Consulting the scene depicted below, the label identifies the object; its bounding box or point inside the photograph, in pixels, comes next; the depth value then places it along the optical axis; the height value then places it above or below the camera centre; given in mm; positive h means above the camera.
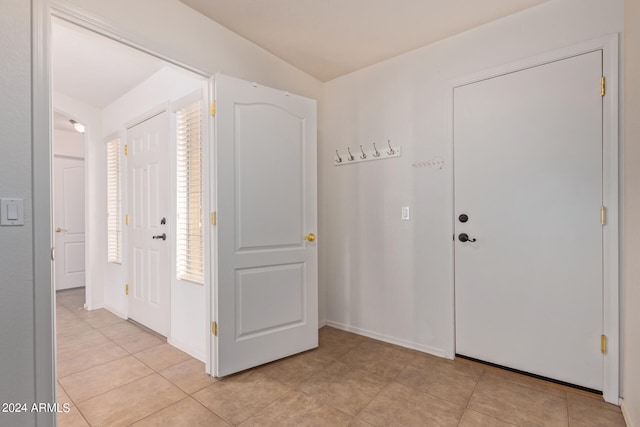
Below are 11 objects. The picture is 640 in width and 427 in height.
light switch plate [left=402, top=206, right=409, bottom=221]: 2688 -20
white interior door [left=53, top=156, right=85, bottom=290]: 4949 -173
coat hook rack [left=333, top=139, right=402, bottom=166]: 2760 +530
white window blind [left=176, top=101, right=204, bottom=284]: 2535 +140
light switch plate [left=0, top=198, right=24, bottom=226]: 1344 +2
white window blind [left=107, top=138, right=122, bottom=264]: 3637 +88
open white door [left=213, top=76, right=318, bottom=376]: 2195 -114
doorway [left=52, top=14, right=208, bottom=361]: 2520 +809
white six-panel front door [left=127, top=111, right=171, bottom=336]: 2873 -111
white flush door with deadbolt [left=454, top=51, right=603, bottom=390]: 1945 -62
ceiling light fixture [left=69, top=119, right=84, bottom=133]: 3832 +1094
